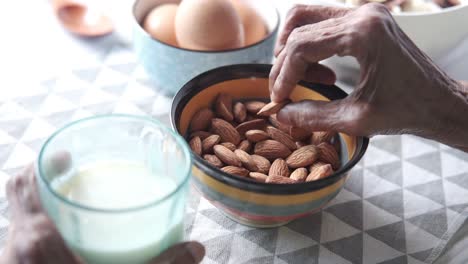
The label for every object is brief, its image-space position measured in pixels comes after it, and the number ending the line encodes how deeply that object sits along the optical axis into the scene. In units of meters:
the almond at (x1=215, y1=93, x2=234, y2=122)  0.61
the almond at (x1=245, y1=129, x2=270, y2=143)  0.59
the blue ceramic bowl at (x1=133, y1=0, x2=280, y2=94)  0.68
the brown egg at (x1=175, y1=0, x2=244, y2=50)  0.68
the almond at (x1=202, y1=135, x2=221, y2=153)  0.57
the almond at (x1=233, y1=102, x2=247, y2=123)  0.62
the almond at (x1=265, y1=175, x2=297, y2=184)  0.52
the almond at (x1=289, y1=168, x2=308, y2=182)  0.53
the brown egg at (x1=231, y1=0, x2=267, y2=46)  0.76
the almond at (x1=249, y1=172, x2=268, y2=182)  0.53
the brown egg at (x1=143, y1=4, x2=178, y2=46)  0.73
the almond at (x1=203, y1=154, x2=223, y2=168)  0.54
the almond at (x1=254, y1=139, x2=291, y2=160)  0.57
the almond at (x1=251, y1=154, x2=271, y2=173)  0.55
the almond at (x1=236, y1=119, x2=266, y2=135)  0.60
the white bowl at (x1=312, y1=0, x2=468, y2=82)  0.70
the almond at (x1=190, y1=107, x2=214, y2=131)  0.60
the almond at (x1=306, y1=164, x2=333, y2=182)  0.52
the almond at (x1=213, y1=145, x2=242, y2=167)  0.55
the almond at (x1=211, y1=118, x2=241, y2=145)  0.59
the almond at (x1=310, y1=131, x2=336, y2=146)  0.58
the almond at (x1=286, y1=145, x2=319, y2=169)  0.56
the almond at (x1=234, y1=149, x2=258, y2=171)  0.56
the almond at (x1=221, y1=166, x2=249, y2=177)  0.53
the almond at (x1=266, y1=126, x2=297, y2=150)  0.59
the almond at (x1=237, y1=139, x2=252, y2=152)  0.58
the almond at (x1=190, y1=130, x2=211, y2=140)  0.58
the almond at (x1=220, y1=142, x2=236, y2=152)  0.57
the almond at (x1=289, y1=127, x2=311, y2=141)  0.59
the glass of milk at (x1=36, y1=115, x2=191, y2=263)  0.37
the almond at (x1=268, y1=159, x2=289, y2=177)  0.54
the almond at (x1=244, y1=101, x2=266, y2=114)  0.62
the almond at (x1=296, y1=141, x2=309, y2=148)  0.60
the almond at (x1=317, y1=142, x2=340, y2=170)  0.56
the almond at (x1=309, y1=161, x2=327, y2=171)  0.55
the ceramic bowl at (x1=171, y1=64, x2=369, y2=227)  0.47
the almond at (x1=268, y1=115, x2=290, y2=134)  0.60
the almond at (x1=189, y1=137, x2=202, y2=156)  0.56
